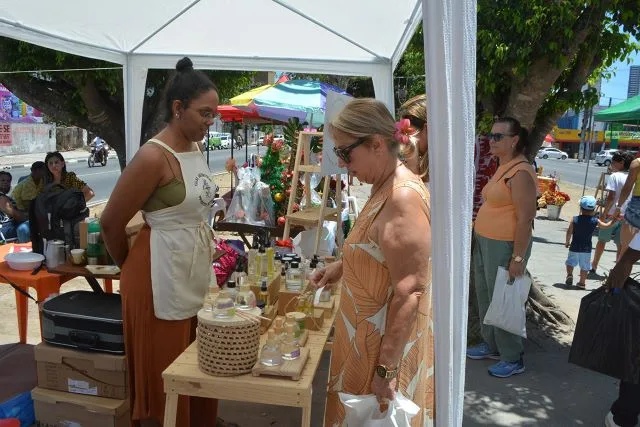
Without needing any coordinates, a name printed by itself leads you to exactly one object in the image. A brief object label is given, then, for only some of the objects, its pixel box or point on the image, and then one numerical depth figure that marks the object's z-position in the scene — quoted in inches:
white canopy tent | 57.6
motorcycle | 924.0
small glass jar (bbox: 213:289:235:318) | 74.8
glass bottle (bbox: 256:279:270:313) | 97.3
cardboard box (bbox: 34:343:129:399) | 104.9
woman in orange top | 137.3
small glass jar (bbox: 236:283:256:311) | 83.9
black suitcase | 105.5
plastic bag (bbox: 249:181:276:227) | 207.3
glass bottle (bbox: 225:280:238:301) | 83.9
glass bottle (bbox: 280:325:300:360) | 78.9
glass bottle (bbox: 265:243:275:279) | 108.8
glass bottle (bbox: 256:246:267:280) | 107.4
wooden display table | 73.2
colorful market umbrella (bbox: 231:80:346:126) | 314.0
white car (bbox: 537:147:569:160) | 1839.3
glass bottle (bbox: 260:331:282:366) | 76.6
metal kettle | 128.6
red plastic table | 123.2
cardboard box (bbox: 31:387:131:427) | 104.3
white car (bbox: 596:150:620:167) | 1450.0
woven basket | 73.3
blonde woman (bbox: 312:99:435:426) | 66.2
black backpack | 134.6
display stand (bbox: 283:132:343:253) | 178.1
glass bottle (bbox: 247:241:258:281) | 104.2
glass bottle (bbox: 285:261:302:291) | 103.4
